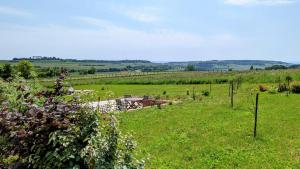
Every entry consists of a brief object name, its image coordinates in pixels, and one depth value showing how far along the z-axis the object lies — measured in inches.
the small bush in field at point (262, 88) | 1031.4
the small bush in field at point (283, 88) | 977.8
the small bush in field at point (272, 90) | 960.3
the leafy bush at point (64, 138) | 128.4
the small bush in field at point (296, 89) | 946.4
